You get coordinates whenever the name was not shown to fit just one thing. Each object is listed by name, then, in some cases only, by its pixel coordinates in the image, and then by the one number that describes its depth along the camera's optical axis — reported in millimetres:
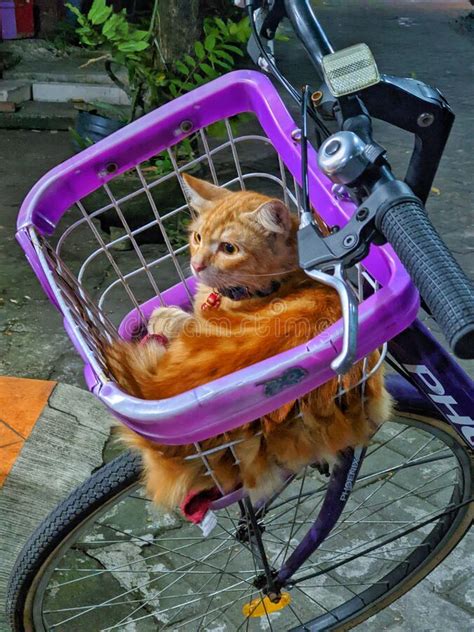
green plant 3219
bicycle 1045
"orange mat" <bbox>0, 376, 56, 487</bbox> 2693
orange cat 1266
